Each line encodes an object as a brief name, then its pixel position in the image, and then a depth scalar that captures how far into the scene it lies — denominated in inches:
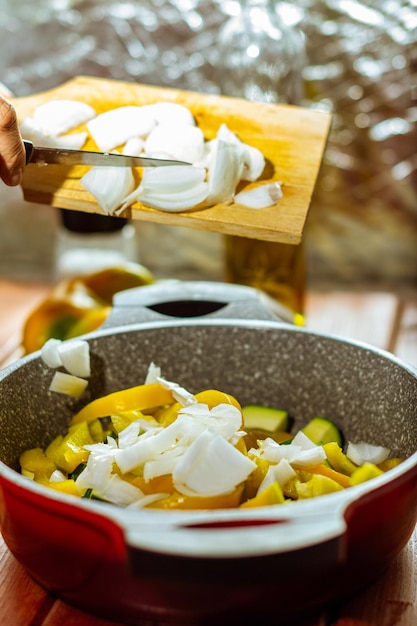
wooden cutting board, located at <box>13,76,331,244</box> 36.1
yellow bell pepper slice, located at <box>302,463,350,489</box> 28.3
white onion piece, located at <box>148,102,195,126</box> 38.3
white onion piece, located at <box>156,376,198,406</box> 31.0
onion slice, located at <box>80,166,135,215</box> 35.9
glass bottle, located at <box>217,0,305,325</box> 51.6
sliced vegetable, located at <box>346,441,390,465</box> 31.6
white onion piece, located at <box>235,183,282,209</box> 36.4
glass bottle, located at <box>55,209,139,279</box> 53.2
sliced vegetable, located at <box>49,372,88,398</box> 33.4
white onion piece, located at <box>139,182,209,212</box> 35.9
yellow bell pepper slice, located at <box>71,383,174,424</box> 31.6
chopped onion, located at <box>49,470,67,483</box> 29.4
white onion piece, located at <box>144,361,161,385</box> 35.2
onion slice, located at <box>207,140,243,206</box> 35.2
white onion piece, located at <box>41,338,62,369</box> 32.7
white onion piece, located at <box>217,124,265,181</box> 36.9
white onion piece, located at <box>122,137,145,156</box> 37.0
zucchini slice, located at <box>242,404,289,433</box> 34.5
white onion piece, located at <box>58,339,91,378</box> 33.0
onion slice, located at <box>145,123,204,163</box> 36.4
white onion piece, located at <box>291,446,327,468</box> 28.1
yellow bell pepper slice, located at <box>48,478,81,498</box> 27.0
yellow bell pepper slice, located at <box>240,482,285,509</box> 24.8
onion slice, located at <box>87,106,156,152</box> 37.5
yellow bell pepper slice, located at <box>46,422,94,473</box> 30.5
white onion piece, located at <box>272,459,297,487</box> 27.2
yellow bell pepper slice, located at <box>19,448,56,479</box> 30.7
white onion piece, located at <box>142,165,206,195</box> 35.6
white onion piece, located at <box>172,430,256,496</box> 24.6
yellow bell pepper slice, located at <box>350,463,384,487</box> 26.6
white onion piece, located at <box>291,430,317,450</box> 30.7
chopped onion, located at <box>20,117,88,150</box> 38.0
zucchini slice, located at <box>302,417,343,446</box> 33.6
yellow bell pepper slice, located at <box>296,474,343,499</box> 26.6
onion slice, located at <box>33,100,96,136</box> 38.4
